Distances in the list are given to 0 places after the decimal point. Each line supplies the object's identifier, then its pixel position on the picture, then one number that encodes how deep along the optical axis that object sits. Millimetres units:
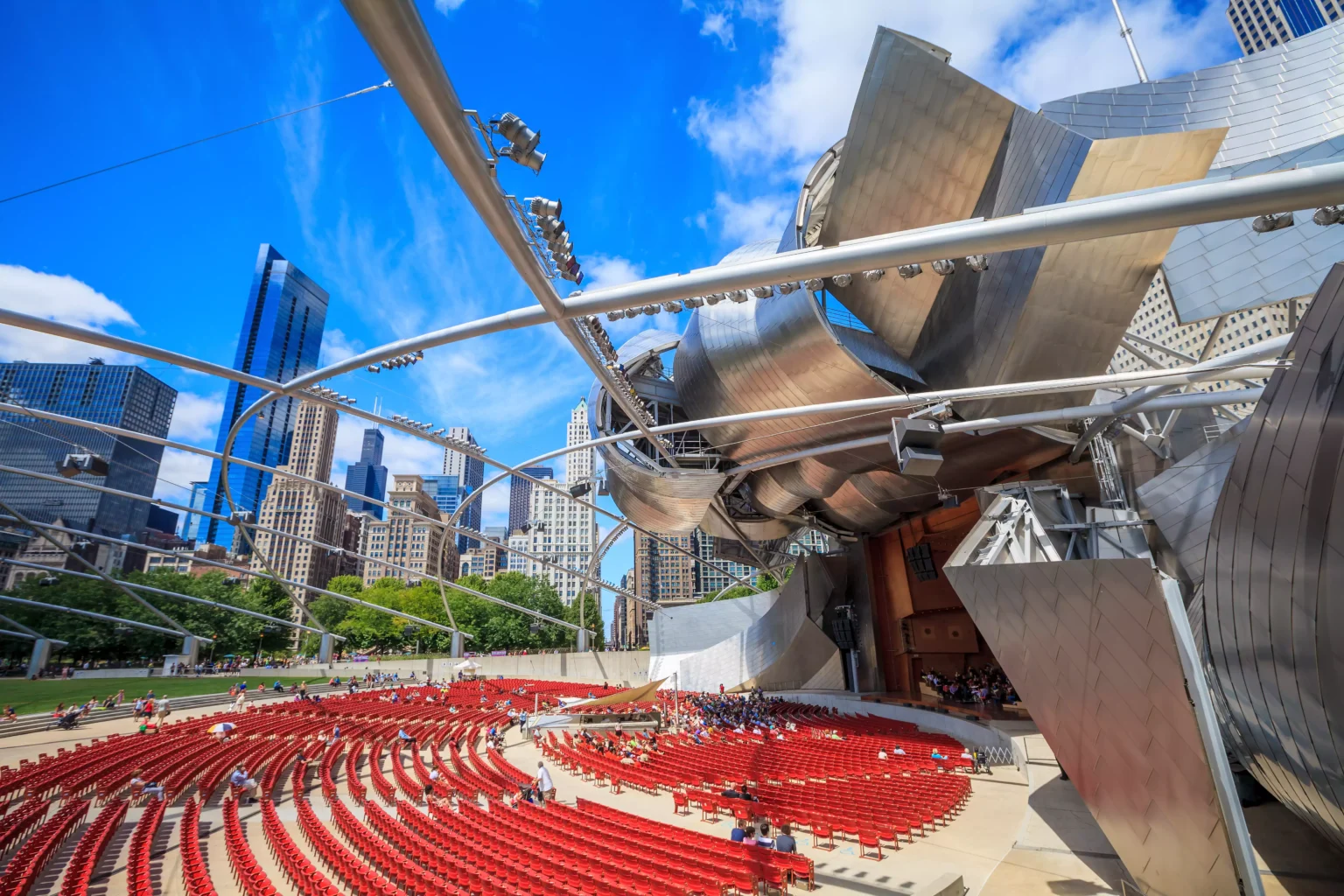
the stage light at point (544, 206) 7551
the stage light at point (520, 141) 6316
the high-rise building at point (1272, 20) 116688
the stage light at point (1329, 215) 5833
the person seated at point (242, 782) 14742
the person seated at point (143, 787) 14412
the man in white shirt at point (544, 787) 14570
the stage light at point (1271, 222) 6113
